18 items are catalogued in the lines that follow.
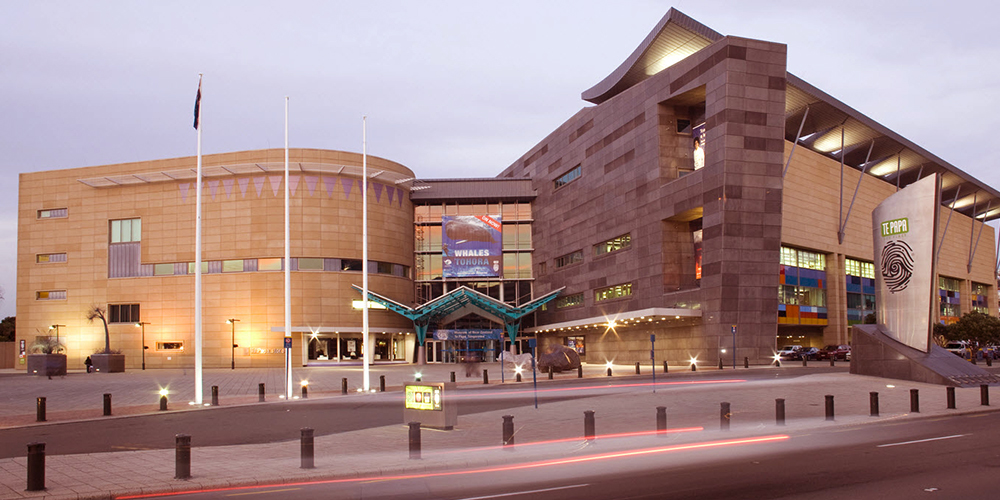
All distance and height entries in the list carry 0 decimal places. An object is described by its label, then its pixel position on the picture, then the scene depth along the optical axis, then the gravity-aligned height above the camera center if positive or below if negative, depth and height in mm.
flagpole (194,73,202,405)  31500 -711
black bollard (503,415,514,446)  17156 -3091
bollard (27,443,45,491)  12570 -2869
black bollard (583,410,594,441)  17859 -3160
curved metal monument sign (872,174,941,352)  32000 +1316
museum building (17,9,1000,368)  56969 +5732
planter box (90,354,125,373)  60125 -5371
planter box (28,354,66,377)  54469 -4987
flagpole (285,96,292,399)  33906 -1706
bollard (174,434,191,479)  13664 -2965
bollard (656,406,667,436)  18500 -3164
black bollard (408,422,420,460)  15617 -3075
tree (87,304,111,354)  72425 -1674
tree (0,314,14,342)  116762 -5384
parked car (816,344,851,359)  65188 -5249
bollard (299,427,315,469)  14539 -3015
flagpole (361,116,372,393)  37375 -1790
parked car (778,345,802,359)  67881 -5475
